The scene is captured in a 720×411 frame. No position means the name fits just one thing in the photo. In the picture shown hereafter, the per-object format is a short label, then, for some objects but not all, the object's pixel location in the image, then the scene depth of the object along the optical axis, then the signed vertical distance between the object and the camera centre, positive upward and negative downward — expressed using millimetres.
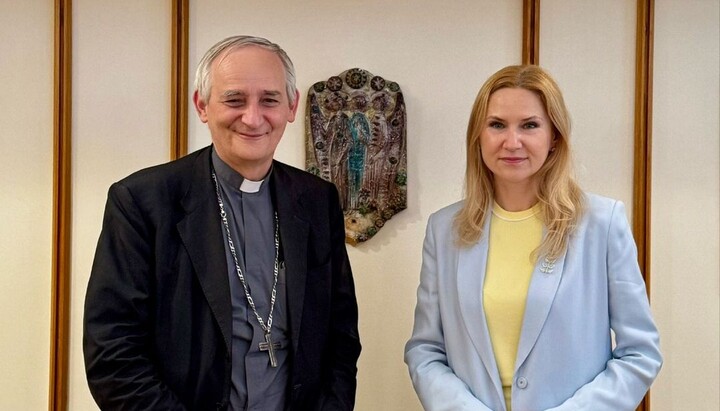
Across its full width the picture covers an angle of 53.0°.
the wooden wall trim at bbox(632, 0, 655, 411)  2609 +267
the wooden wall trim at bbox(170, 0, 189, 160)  2555 +404
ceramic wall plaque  2592 +186
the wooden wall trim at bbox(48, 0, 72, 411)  2508 -50
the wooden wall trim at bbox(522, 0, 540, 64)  2605 +611
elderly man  1707 -202
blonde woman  1854 -232
